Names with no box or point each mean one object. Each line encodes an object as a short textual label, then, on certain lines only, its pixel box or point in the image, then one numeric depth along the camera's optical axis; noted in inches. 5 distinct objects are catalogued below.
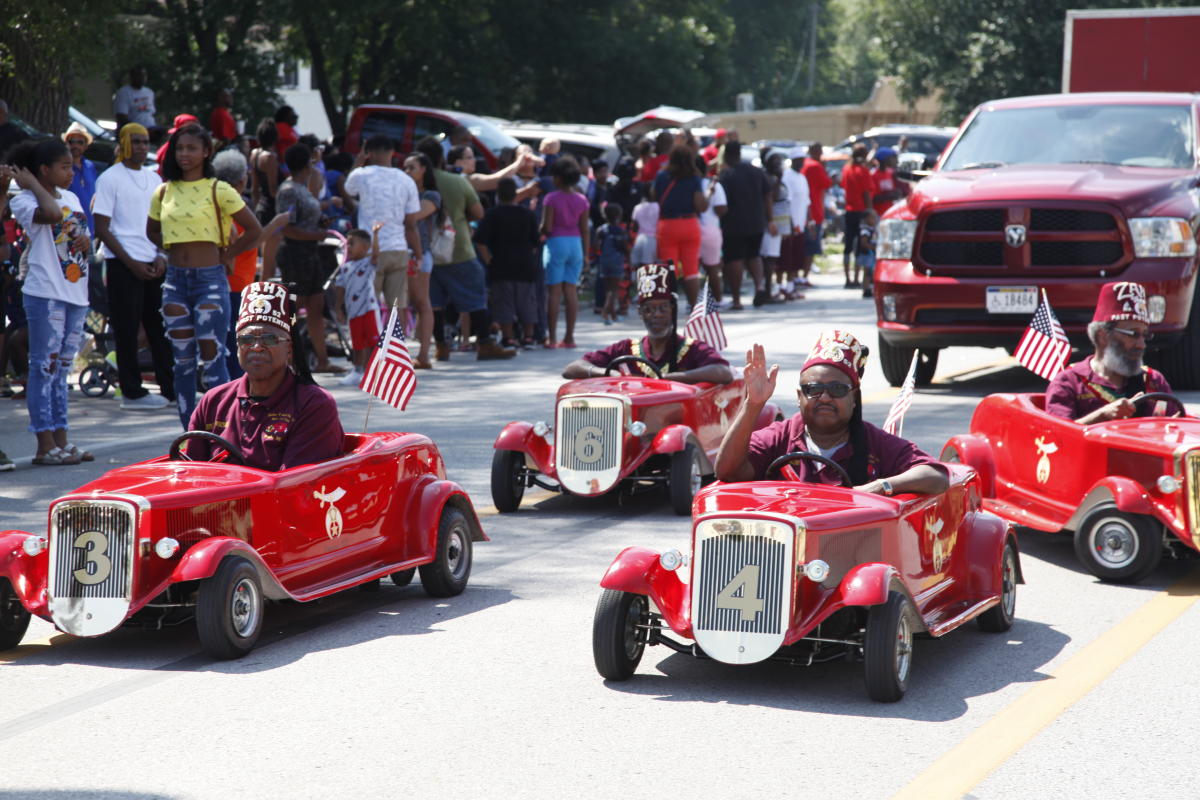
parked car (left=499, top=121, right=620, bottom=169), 1143.6
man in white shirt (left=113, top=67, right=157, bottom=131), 964.0
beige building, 2618.1
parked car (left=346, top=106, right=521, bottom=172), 1025.5
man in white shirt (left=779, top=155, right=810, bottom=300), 965.4
